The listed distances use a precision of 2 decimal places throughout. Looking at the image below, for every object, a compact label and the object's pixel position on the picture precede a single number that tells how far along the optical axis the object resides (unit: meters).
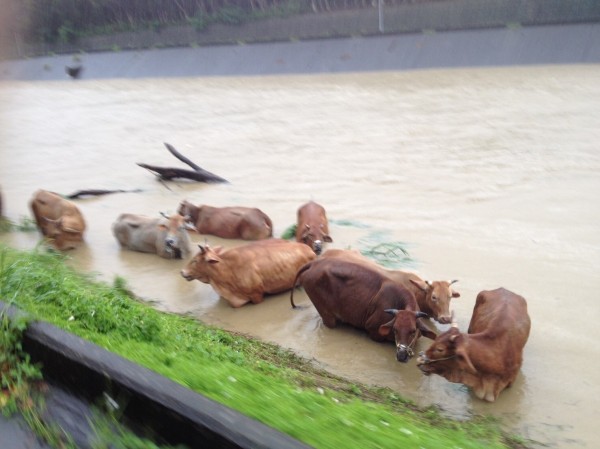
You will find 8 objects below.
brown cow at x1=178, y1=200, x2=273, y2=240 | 9.41
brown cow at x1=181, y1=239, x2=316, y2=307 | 7.35
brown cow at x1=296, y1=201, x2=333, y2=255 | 8.61
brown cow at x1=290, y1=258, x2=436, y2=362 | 6.00
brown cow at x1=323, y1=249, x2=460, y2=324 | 6.43
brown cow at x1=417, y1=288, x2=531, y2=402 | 5.39
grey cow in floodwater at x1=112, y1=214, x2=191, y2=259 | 8.80
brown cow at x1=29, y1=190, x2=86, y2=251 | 9.27
